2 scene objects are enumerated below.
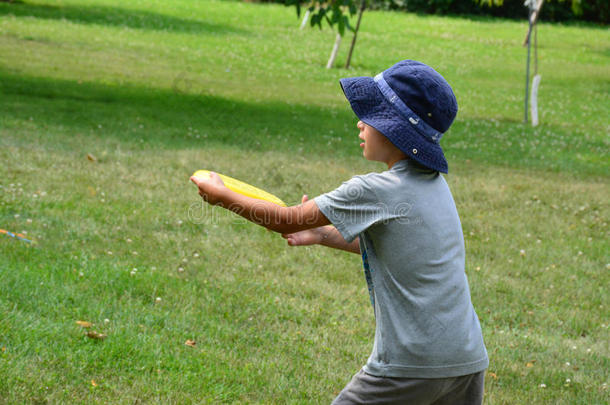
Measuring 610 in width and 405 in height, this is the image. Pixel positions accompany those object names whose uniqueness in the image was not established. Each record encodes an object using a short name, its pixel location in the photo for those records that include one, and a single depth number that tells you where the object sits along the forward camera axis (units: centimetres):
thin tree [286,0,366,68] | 2144
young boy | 484
